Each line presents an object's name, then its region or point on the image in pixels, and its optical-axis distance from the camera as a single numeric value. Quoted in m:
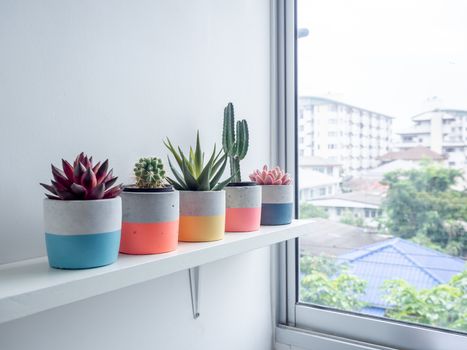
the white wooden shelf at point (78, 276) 0.48
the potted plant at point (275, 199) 1.02
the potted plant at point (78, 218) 0.56
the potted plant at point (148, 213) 0.67
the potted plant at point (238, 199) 0.91
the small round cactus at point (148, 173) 0.69
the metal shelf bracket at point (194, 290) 0.97
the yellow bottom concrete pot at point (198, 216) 0.78
